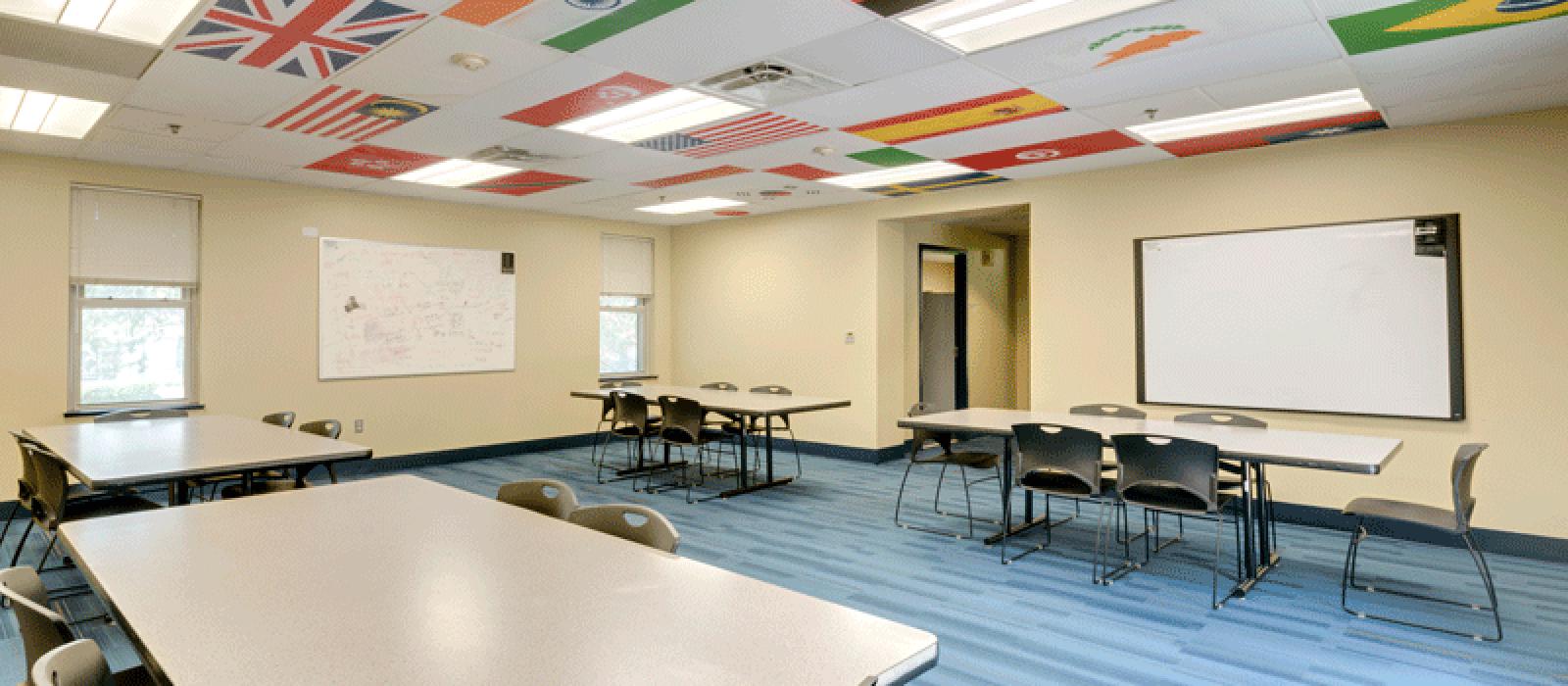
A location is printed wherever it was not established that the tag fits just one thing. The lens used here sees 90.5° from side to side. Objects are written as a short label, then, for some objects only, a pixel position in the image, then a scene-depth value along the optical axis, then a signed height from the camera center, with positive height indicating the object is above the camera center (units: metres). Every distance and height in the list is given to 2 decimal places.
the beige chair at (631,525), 2.06 -0.48
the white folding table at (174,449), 3.20 -0.44
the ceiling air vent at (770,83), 3.88 +1.41
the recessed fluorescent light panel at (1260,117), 4.45 +1.42
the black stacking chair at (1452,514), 3.42 -0.77
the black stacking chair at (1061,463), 4.15 -0.61
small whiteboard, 7.11 +0.43
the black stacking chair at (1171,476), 3.74 -0.62
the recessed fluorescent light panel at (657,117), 4.45 +1.45
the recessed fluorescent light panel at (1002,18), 3.16 +1.41
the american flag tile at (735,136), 4.87 +1.44
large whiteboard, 4.94 +0.20
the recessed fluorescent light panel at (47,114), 4.36 +1.45
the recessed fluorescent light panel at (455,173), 6.17 +1.50
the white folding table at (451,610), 1.26 -0.50
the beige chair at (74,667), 1.21 -0.51
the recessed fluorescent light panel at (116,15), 3.10 +1.41
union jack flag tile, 3.12 +1.39
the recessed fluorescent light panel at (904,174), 6.27 +1.50
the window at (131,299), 5.86 +0.45
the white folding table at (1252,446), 3.55 -0.47
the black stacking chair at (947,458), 5.11 -0.71
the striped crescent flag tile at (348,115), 4.30 +1.43
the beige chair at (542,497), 2.53 -0.48
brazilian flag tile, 3.12 +1.38
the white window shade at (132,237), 5.81 +0.93
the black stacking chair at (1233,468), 4.32 -0.67
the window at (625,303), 9.31 +0.62
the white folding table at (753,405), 5.88 -0.41
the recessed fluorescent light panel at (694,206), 7.93 +1.55
